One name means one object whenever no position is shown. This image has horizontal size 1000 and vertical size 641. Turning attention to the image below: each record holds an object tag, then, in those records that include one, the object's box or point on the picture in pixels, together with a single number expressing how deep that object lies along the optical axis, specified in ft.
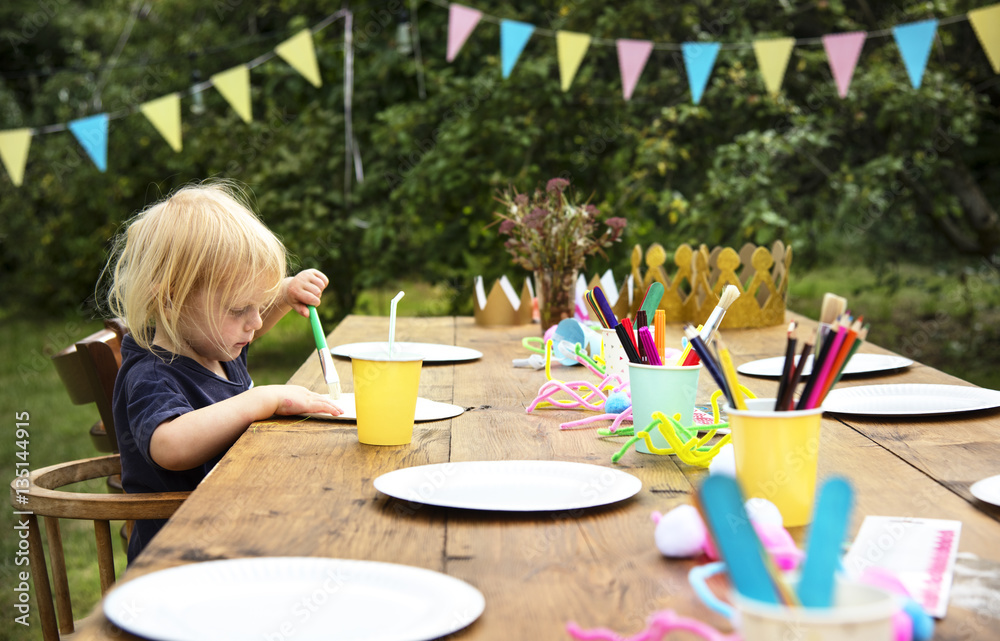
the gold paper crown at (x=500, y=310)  7.75
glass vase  6.95
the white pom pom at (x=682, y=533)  2.30
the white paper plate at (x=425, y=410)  4.14
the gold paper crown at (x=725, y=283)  7.25
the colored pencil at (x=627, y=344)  3.28
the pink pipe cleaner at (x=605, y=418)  3.81
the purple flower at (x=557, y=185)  6.66
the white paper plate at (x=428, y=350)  5.93
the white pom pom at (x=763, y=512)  2.32
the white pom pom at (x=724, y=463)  2.81
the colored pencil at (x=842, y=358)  2.46
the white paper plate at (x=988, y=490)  2.72
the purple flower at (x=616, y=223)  6.82
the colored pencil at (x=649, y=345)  3.31
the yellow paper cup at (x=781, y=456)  2.61
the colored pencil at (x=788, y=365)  2.46
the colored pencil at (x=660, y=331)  3.55
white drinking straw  3.65
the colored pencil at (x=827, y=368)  2.49
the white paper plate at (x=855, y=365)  5.14
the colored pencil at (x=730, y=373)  2.56
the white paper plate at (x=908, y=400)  4.15
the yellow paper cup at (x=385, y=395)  3.54
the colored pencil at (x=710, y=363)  2.62
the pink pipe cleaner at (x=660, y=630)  1.73
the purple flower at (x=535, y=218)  6.75
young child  3.90
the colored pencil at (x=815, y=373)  2.53
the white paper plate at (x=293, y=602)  1.92
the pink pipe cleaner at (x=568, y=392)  4.19
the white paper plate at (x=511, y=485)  2.78
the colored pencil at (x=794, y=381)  2.51
